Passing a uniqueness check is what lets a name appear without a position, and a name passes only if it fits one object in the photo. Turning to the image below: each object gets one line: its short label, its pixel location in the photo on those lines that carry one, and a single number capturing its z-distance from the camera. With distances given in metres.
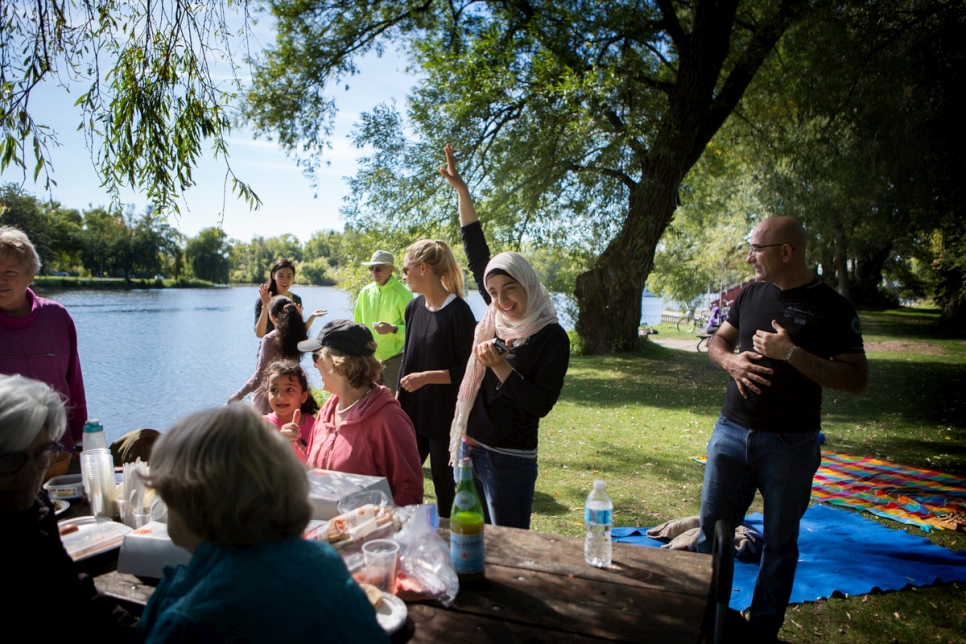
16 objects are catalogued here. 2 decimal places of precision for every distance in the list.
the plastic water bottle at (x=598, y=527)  2.04
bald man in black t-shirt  2.81
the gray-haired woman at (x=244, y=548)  1.22
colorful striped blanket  4.89
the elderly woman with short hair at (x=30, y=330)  3.37
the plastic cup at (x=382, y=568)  1.84
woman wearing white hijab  2.80
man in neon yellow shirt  5.63
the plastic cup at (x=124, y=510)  2.40
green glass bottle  1.94
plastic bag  1.85
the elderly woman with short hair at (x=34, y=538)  1.56
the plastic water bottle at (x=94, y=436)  2.81
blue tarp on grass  3.79
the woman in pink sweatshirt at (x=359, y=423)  2.72
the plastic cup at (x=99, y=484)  2.51
